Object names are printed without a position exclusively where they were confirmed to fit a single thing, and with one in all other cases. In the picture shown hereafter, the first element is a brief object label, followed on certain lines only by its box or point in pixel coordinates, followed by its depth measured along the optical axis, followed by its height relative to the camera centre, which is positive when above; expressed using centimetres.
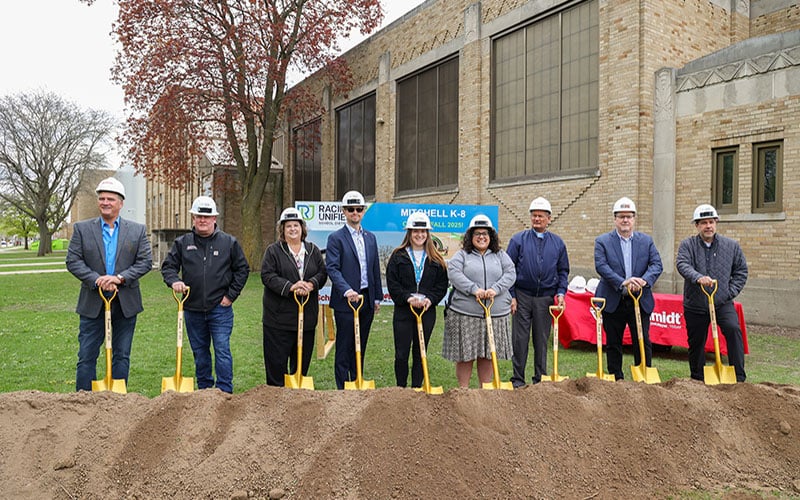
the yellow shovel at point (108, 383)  472 -130
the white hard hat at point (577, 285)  912 -88
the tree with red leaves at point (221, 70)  1947 +586
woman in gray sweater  532 -65
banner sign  845 +18
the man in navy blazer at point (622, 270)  571 -40
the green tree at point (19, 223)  6474 +108
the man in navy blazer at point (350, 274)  543 -41
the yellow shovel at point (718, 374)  540 -139
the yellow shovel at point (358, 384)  498 -137
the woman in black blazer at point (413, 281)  536 -48
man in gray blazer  486 -36
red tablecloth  792 -136
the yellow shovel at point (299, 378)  500 -133
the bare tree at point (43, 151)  4344 +660
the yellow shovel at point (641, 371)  546 -138
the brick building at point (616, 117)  1038 +266
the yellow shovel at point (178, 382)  487 -134
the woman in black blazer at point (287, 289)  514 -52
